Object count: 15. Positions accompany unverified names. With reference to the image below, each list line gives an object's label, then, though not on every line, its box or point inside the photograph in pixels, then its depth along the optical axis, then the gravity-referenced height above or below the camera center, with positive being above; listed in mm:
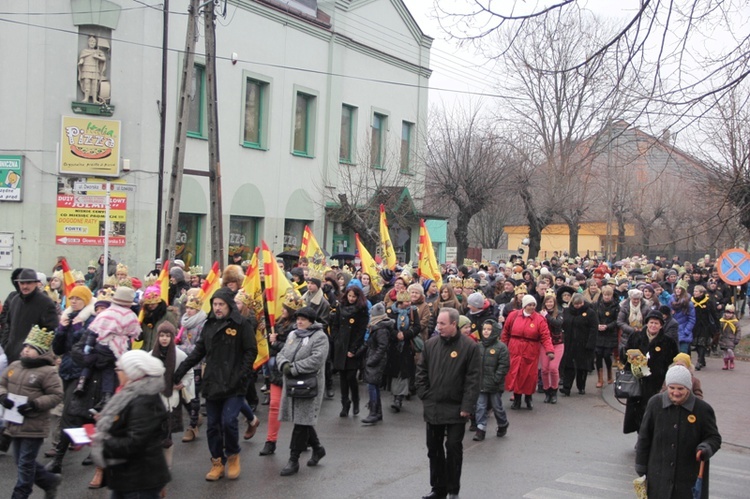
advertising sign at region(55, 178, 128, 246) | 21078 +505
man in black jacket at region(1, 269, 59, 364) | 8883 -812
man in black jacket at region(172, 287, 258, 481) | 7715 -1164
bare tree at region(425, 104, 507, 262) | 28844 +2881
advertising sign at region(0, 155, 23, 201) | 20859 +1477
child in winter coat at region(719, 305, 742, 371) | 17031 -1437
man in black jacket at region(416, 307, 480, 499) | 7398 -1259
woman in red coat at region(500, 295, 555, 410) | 11742 -1255
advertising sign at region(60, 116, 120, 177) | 21078 +2370
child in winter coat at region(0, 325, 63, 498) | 6668 -1323
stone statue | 21281 +4312
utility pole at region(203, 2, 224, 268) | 17625 +2084
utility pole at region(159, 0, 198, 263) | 17172 +2252
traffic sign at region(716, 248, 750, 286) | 15984 +9
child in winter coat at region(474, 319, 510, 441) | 10125 -1486
